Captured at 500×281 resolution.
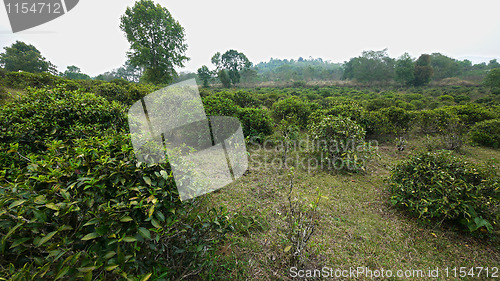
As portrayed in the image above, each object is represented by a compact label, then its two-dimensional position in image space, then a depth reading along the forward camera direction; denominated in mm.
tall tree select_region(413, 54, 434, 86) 29609
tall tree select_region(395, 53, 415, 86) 30192
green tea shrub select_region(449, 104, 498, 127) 6751
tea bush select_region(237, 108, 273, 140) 5832
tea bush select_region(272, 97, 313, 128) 7598
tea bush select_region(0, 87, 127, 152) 2262
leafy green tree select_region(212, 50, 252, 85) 44312
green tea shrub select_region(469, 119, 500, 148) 5797
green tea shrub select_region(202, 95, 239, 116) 5562
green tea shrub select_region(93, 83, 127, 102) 7991
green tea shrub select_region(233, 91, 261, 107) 7494
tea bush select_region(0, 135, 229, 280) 1032
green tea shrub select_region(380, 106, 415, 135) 6695
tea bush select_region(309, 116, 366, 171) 4527
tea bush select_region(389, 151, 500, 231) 2596
